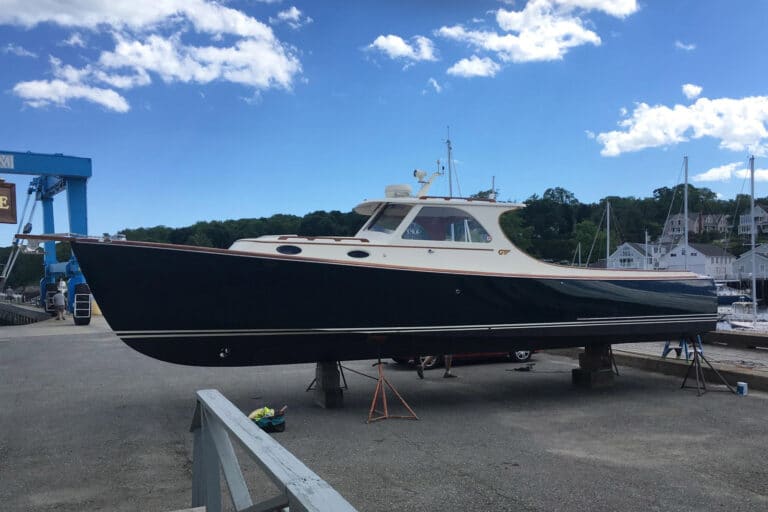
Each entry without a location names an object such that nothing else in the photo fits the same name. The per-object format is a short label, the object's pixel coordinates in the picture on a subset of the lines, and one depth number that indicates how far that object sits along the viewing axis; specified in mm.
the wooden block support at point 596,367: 8836
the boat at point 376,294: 6477
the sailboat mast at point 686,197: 31673
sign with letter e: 17797
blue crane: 20391
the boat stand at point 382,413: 6805
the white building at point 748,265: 68750
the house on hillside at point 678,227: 91862
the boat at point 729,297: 52000
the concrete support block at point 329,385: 7422
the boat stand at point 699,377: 8297
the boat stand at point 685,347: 8809
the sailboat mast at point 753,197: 29594
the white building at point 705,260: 69625
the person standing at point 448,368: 9930
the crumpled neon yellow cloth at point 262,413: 6180
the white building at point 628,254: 69400
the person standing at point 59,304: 22906
